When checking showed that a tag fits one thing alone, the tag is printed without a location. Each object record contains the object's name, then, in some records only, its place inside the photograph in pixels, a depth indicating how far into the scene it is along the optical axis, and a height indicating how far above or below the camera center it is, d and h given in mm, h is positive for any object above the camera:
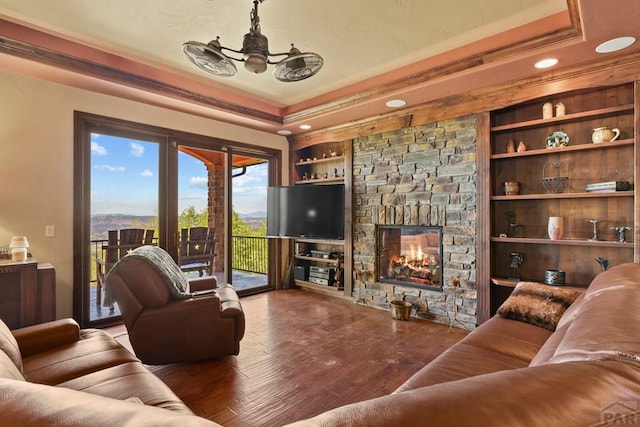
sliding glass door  3523 +260
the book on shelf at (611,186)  2818 +278
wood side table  2641 -643
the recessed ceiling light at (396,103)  3771 +1427
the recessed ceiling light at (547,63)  2809 +1416
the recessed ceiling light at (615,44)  2439 +1397
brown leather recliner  2500 -786
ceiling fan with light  2191 +1183
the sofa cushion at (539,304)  2176 -643
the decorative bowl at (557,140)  3184 +796
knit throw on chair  2547 -449
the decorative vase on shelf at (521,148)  3336 +747
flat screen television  4723 +111
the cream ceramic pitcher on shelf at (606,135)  2883 +761
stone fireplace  3631 +219
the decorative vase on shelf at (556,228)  3084 -114
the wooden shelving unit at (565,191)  2934 +279
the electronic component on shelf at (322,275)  5047 -940
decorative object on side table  2771 -251
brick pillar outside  4770 +246
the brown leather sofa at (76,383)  572 -734
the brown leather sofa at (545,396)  489 -308
